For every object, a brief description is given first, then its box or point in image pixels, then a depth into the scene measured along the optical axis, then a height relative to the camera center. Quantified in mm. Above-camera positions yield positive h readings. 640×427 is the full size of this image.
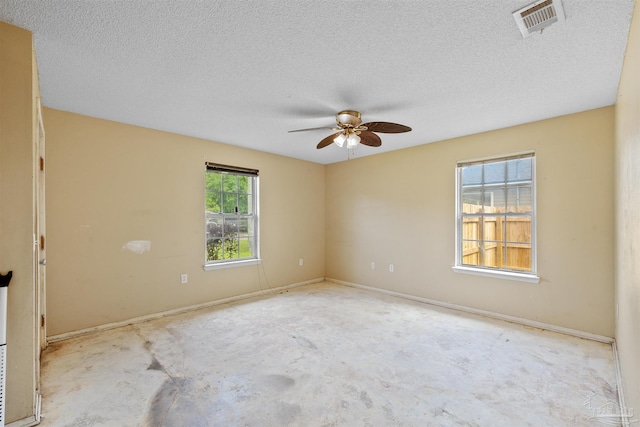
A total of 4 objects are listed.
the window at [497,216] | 3408 -59
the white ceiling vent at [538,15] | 1521 +1074
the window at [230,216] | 4168 -55
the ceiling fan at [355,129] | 2681 +793
